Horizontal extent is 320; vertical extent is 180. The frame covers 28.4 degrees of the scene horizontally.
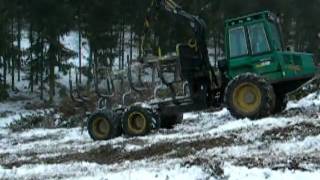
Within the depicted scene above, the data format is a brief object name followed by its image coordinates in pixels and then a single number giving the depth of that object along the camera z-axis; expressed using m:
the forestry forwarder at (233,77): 17.02
